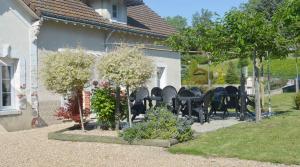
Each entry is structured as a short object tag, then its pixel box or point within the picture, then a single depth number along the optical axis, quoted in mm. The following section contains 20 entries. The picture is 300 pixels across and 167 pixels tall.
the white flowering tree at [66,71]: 12422
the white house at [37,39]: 14688
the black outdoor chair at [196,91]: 15283
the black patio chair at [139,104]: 14953
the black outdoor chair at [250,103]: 16981
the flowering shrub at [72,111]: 13344
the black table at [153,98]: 15750
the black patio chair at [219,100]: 16156
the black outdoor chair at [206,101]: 14570
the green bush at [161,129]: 11000
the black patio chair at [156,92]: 16891
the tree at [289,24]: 11980
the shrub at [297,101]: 21020
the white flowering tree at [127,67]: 12211
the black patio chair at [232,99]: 16422
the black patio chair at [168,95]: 15773
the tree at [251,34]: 13695
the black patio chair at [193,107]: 14664
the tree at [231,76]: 42500
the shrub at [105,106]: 13039
